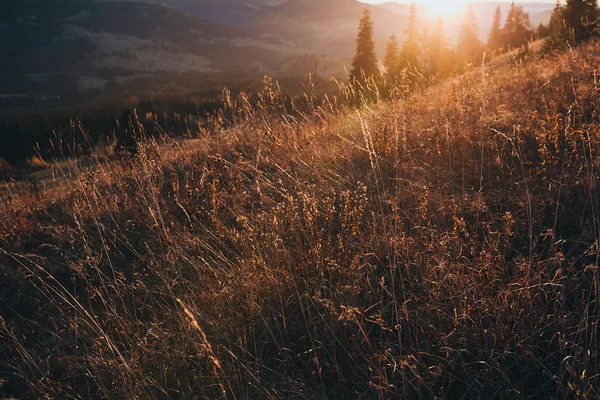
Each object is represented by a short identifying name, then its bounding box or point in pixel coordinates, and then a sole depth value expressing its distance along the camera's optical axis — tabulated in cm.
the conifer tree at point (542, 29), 2365
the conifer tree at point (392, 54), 2258
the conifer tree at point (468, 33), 3358
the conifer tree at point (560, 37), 891
